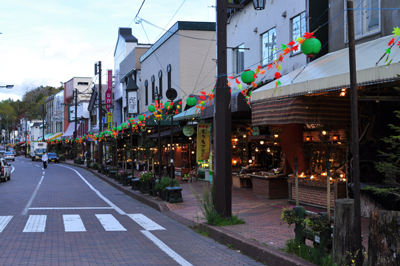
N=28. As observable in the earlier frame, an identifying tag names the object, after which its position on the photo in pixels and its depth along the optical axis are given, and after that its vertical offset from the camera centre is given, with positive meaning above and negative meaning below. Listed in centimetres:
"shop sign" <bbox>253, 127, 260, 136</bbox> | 1729 +65
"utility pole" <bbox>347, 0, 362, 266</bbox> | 574 +9
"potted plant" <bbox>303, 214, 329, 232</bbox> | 655 -110
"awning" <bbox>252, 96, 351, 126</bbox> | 1169 +98
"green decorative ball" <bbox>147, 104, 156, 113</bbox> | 2026 +182
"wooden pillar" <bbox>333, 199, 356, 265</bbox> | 591 -113
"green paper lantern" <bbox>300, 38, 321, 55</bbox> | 876 +199
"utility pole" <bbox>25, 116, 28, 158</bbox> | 12550 +604
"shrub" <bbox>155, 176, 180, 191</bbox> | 1621 -129
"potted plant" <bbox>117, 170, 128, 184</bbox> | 2375 -146
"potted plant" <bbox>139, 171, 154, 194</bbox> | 1859 -131
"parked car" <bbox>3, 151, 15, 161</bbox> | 7181 -107
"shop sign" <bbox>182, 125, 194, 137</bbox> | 2274 +92
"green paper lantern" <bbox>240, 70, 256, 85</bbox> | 1094 +175
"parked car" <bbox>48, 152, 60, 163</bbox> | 6259 -124
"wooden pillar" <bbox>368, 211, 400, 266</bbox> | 521 -108
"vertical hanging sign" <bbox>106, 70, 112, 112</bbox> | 4856 +622
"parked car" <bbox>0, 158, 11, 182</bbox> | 2664 -134
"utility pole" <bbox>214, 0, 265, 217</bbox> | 1055 +40
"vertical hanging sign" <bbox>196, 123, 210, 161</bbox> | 2136 +39
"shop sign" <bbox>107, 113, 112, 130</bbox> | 4541 +303
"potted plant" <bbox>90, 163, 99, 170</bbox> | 4156 -159
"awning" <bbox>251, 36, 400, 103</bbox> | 809 +149
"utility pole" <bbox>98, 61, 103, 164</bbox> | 3974 +179
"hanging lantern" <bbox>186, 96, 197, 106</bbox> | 1920 +201
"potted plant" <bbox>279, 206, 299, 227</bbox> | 727 -112
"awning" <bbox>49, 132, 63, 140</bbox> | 8328 +261
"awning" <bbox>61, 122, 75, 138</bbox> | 7612 +313
